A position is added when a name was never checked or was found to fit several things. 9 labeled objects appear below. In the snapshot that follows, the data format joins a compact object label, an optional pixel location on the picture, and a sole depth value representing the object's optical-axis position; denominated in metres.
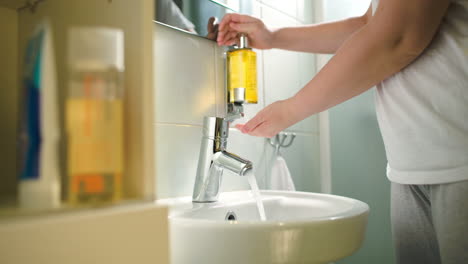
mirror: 0.80
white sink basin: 0.48
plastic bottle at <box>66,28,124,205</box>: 0.29
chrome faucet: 0.76
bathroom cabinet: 0.26
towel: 1.04
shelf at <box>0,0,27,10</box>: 0.48
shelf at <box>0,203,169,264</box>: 0.25
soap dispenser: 0.90
